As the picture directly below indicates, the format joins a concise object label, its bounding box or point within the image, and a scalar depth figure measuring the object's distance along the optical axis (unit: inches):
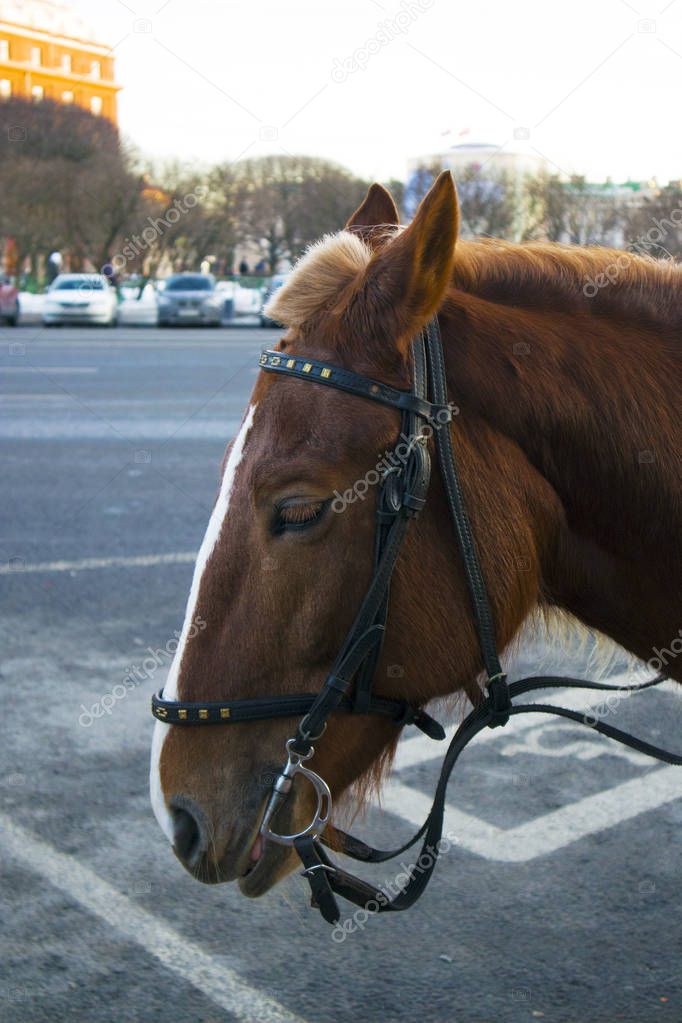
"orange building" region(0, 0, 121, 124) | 1958.7
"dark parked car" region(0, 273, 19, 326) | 1127.6
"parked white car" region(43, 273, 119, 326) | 1176.2
